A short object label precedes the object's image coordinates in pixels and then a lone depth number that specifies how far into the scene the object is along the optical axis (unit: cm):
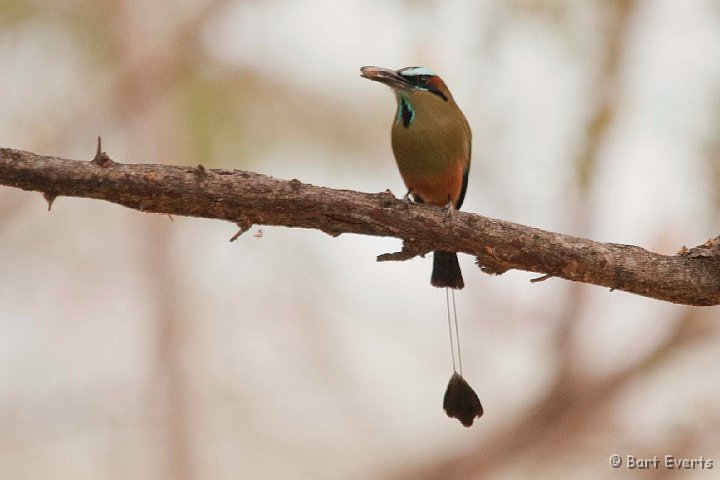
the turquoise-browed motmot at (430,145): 809
